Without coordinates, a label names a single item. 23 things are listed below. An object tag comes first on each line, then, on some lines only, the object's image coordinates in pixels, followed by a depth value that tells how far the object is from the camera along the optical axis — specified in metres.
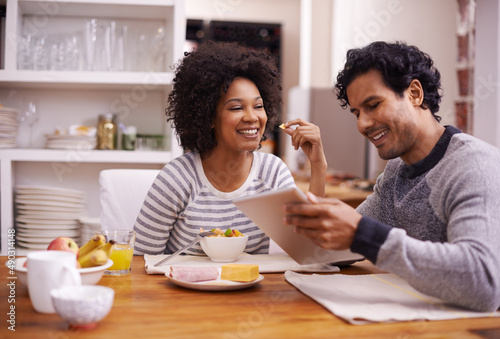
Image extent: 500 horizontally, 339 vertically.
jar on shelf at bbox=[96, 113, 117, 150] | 2.88
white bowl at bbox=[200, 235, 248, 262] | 1.49
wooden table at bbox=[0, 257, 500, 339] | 0.94
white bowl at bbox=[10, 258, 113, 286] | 1.11
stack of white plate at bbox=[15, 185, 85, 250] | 2.68
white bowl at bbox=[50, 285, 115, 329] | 0.92
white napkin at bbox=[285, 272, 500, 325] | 1.04
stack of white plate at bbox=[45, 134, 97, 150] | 2.80
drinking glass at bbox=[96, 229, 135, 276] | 1.37
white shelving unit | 2.72
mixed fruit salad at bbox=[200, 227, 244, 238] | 1.54
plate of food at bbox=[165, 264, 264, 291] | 1.24
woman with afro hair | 1.82
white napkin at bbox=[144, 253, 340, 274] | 1.43
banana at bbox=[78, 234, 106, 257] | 1.28
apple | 1.16
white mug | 1.01
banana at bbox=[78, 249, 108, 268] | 1.18
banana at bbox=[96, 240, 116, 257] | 1.27
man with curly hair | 1.06
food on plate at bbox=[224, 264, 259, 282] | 1.25
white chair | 2.05
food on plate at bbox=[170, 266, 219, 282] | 1.26
